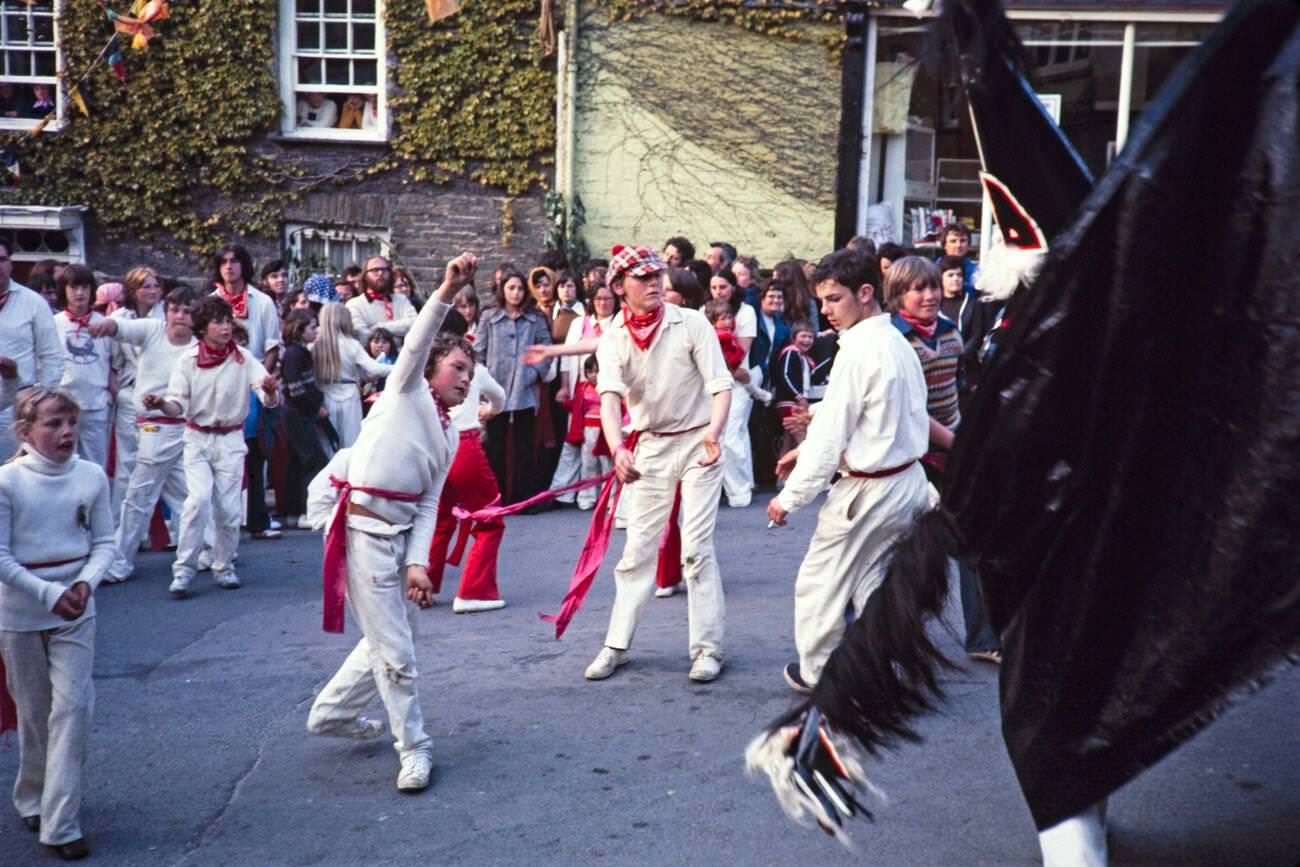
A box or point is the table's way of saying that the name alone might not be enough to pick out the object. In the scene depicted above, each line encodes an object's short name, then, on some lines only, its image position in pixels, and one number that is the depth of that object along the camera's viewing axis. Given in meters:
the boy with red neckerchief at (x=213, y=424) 9.36
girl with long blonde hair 11.38
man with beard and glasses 12.83
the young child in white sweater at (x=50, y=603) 5.21
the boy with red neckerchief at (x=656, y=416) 7.16
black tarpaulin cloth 3.14
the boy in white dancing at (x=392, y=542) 5.75
